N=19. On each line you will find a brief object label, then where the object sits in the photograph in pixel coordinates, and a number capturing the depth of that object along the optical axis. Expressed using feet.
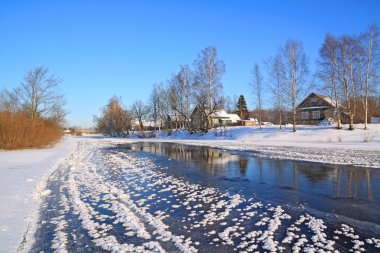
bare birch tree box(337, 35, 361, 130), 125.59
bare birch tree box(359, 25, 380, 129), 123.95
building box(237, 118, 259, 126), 281.54
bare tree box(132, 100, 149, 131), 324.39
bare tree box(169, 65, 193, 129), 196.11
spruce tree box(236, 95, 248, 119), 329.77
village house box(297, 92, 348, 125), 198.90
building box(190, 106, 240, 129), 208.25
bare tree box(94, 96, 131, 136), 306.76
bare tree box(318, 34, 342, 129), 127.75
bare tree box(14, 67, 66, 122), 150.35
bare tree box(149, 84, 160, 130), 281.64
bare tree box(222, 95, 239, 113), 368.07
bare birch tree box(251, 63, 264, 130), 174.09
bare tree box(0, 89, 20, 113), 159.52
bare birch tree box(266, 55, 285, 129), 144.46
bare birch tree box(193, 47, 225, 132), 169.07
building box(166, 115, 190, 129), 205.17
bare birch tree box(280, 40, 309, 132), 137.08
